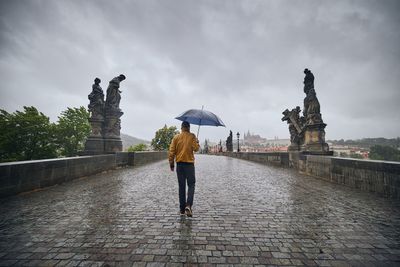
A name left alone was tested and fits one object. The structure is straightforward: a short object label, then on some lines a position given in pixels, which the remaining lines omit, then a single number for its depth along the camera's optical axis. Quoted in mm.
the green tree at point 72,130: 32969
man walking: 3693
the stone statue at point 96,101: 10781
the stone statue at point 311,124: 10133
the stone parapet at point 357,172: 4758
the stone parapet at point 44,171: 4559
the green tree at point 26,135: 26323
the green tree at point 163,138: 69125
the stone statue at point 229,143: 42344
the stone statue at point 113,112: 11188
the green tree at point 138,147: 65562
